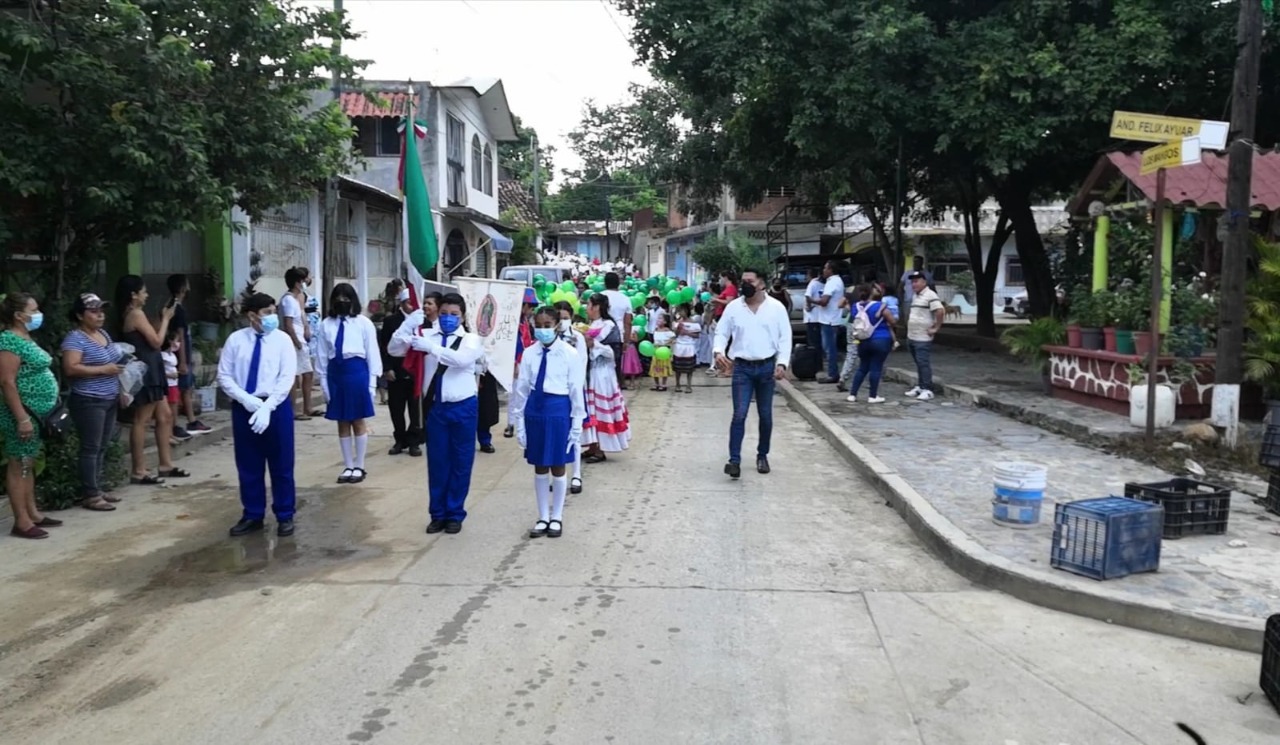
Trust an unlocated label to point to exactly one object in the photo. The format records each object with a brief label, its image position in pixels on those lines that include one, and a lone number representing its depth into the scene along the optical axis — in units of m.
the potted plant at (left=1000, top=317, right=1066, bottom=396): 12.67
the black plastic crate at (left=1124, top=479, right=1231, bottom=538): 6.47
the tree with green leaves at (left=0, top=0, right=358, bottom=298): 7.27
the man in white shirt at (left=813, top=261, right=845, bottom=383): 15.58
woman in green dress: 6.62
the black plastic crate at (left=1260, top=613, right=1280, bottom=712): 4.10
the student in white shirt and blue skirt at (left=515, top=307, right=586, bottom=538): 6.78
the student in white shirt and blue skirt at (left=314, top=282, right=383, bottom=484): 8.66
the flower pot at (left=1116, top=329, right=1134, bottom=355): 10.68
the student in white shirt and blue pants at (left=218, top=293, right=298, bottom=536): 6.88
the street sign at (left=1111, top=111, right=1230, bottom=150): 8.45
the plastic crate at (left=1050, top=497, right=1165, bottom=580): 5.50
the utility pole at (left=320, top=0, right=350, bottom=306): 13.42
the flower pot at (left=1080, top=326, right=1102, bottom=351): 11.38
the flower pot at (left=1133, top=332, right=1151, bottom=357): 10.41
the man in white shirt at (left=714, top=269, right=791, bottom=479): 8.80
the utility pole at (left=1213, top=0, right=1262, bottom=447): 9.04
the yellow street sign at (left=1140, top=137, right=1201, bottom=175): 8.21
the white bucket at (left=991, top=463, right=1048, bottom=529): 6.66
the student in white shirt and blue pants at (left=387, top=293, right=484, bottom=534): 6.88
